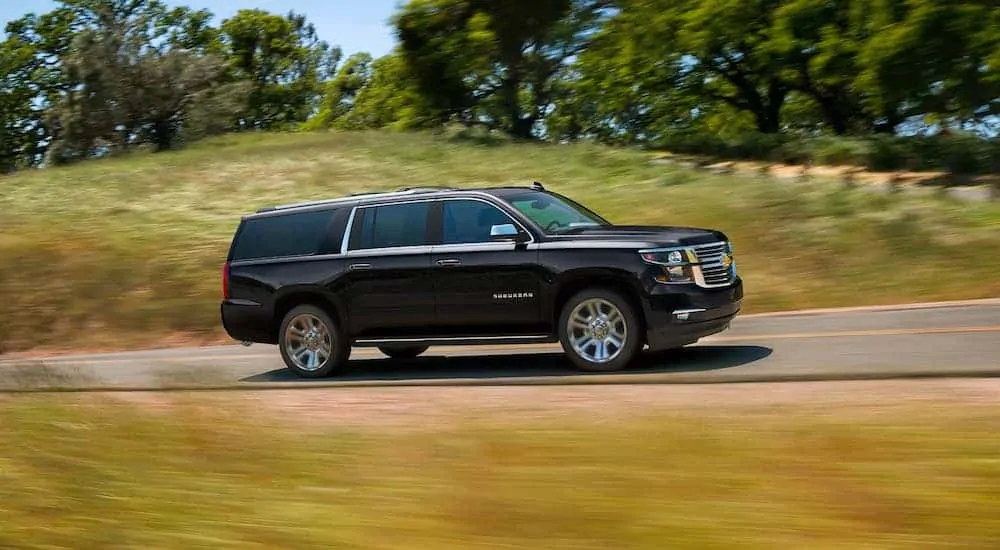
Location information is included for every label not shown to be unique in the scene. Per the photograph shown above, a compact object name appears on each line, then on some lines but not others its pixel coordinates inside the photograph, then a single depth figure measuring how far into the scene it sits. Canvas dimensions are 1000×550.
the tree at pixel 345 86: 83.75
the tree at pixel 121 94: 56.84
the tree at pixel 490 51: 43.91
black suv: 10.95
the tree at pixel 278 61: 85.25
